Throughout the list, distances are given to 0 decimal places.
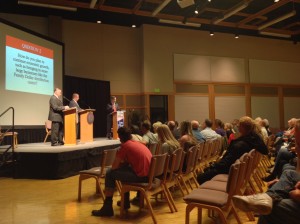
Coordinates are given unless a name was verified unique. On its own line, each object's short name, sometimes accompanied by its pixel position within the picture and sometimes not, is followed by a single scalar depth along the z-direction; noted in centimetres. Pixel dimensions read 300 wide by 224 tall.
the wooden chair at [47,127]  905
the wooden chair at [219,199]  260
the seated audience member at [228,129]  843
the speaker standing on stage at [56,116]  665
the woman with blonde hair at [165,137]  435
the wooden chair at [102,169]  408
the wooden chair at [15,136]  715
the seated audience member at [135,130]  576
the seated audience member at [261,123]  772
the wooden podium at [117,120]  862
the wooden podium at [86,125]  741
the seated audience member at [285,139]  580
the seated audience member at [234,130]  645
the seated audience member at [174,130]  647
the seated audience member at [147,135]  543
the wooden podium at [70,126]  667
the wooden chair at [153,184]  333
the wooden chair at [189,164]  409
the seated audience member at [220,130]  759
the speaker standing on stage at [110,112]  875
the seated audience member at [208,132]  645
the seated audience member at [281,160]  452
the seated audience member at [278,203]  193
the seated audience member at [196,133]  606
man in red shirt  344
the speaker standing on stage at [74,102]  756
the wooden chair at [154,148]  477
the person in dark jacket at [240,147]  359
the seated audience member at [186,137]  451
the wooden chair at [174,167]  370
